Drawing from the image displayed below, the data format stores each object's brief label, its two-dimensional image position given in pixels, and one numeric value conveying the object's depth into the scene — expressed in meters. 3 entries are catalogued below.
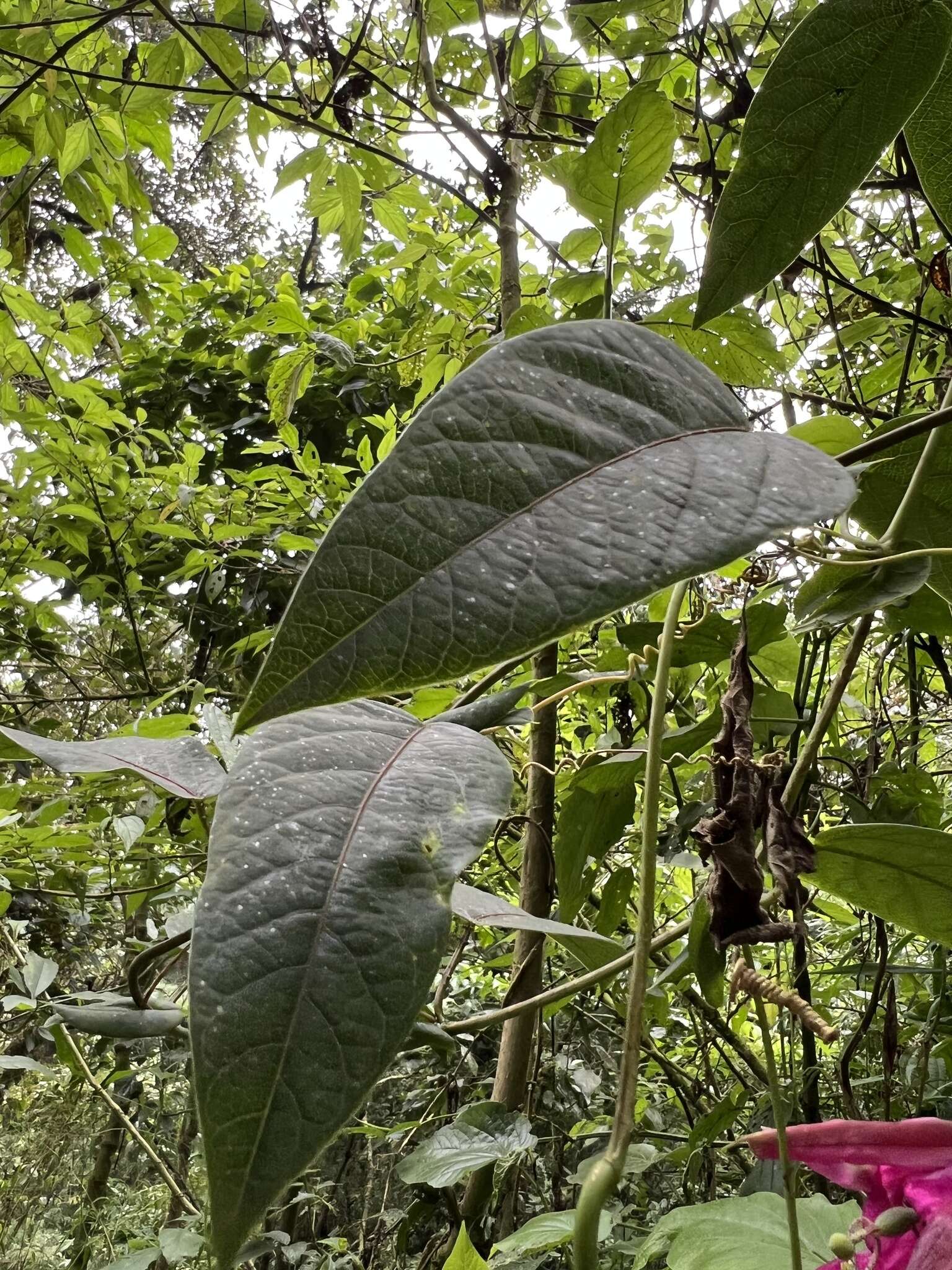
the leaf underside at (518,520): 0.13
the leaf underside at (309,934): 0.12
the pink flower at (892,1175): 0.26
